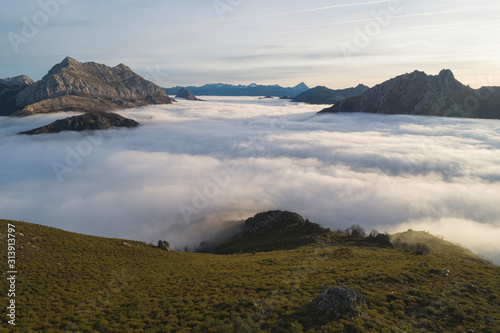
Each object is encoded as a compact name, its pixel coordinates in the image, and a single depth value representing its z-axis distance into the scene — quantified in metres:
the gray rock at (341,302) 20.03
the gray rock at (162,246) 60.60
